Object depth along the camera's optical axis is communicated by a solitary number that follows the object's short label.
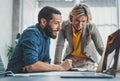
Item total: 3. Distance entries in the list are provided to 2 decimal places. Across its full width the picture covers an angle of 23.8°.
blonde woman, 1.88
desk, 0.74
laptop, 0.97
